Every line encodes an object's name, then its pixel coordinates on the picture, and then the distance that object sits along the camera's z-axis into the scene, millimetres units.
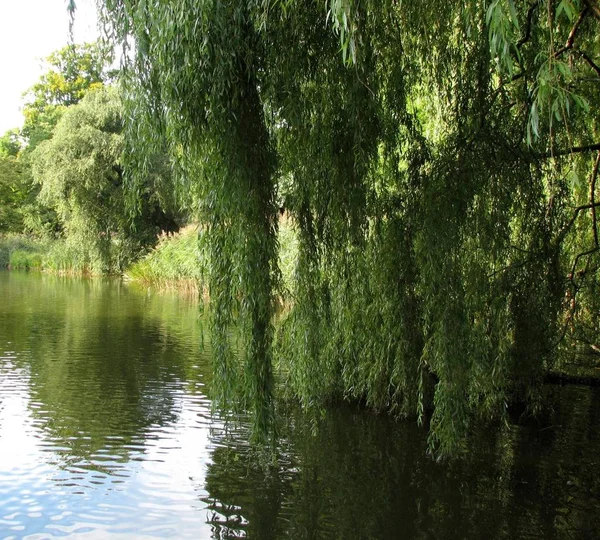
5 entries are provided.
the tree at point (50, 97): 29359
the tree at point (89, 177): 19000
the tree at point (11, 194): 30719
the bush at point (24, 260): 27734
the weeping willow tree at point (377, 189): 3680
